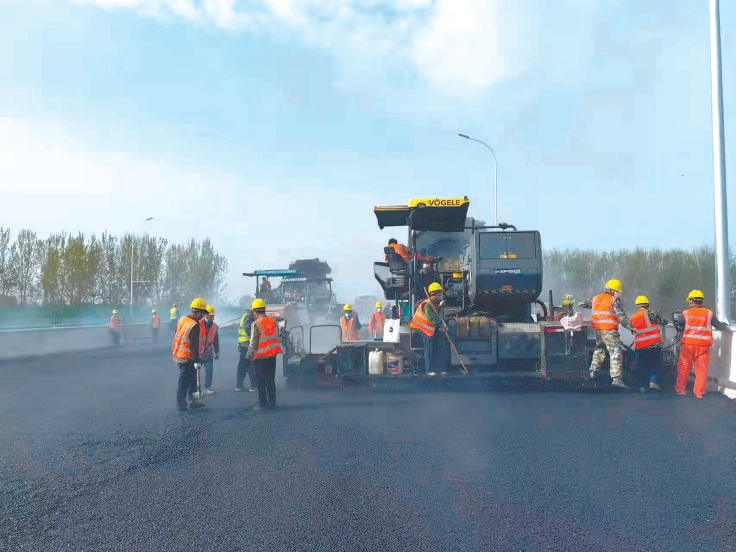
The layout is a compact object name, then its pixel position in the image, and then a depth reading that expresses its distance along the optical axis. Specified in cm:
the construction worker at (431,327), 1029
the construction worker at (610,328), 991
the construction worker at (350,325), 1502
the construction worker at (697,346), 959
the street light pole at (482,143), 2519
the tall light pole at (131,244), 3933
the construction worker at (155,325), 2803
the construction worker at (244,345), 1112
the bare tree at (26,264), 4531
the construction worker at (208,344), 976
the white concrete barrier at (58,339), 2098
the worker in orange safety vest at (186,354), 887
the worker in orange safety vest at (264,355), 899
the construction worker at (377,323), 1568
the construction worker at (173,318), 2884
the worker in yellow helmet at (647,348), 992
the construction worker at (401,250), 1158
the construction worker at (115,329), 2653
